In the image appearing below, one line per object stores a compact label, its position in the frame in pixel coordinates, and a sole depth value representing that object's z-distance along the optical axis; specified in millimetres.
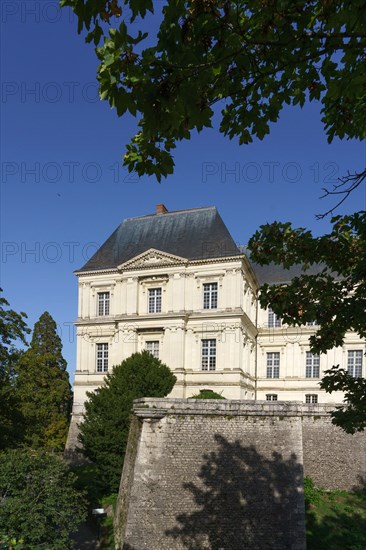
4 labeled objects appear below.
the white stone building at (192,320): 27656
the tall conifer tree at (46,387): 28406
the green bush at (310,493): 17750
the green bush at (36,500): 12492
